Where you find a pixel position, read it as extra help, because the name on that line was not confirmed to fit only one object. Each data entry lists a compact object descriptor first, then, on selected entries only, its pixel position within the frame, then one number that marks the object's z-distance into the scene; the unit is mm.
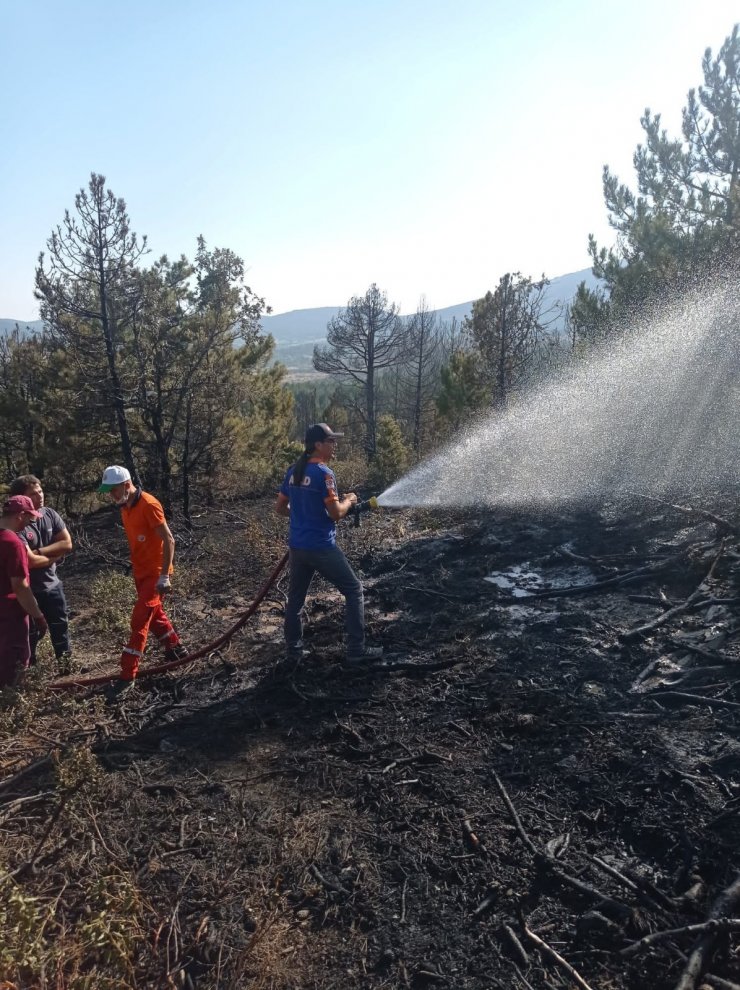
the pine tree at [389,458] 15594
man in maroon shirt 4016
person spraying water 4750
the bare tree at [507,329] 18953
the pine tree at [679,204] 12281
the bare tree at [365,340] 23078
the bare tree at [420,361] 26002
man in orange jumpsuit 4723
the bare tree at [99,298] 11852
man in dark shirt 4641
